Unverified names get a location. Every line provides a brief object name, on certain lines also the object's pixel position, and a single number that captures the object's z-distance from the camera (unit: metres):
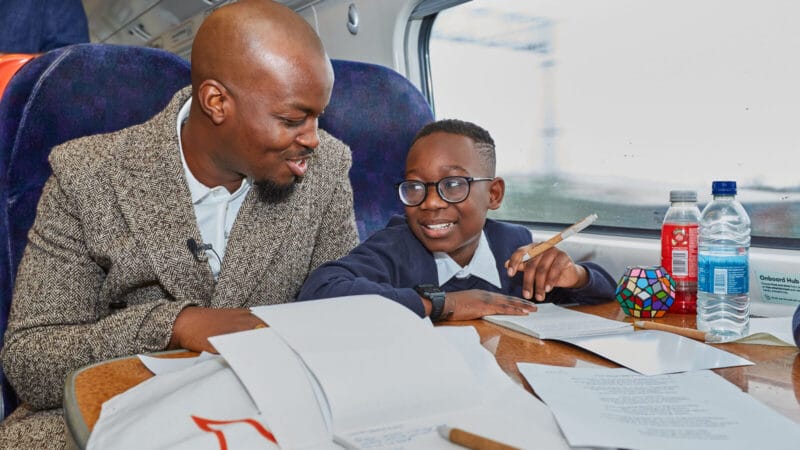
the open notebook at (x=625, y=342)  0.92
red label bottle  1.35
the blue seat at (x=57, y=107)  1.35
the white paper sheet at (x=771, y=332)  1.04
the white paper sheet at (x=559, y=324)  1.10
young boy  1.40
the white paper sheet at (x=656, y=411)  0.64
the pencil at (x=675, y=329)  1.08
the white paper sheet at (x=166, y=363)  0.87
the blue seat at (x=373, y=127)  2.00
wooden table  0.75
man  1.15
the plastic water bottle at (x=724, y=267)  1.09
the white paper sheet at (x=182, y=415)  0.62
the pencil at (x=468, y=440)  0.58
